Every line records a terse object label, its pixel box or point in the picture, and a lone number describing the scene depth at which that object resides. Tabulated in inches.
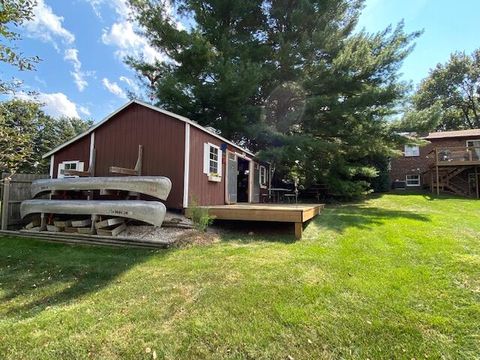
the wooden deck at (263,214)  246.5
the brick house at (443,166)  700.0
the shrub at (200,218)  252.2
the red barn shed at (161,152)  304.5
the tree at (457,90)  1136.8
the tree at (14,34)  127.9
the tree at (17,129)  157.6
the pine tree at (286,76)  495.2
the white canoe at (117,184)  266.7
